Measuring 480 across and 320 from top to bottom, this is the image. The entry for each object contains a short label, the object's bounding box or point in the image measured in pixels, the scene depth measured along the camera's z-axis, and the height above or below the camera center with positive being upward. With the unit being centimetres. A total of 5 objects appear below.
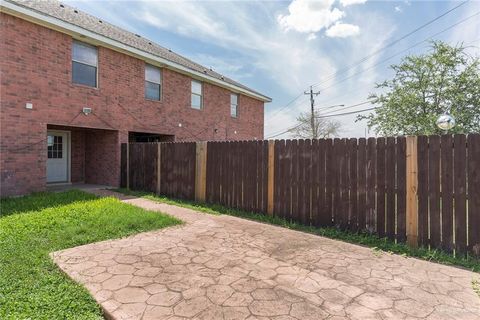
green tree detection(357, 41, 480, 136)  1264 +307
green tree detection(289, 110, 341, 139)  3872 +444
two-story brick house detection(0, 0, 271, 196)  807 +240
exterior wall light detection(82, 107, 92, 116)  971 +173
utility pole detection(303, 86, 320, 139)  3129 +719
